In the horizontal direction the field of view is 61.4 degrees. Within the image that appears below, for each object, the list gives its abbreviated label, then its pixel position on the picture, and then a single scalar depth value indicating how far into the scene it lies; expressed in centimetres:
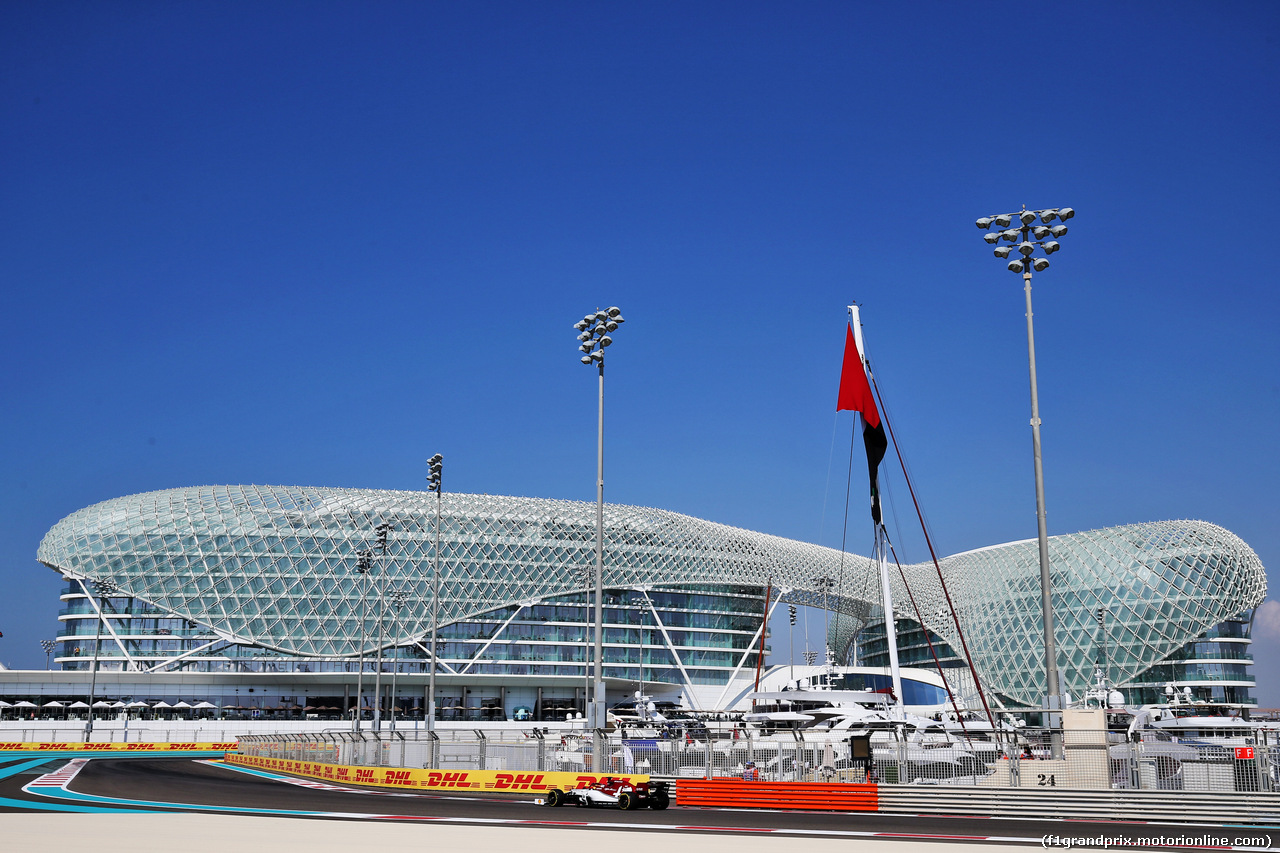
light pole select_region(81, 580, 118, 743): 8800
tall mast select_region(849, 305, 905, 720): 3956
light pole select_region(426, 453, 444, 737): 5172
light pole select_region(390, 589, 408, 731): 9443
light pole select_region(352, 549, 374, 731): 7056
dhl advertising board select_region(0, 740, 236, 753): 6519
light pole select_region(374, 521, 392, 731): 6575
